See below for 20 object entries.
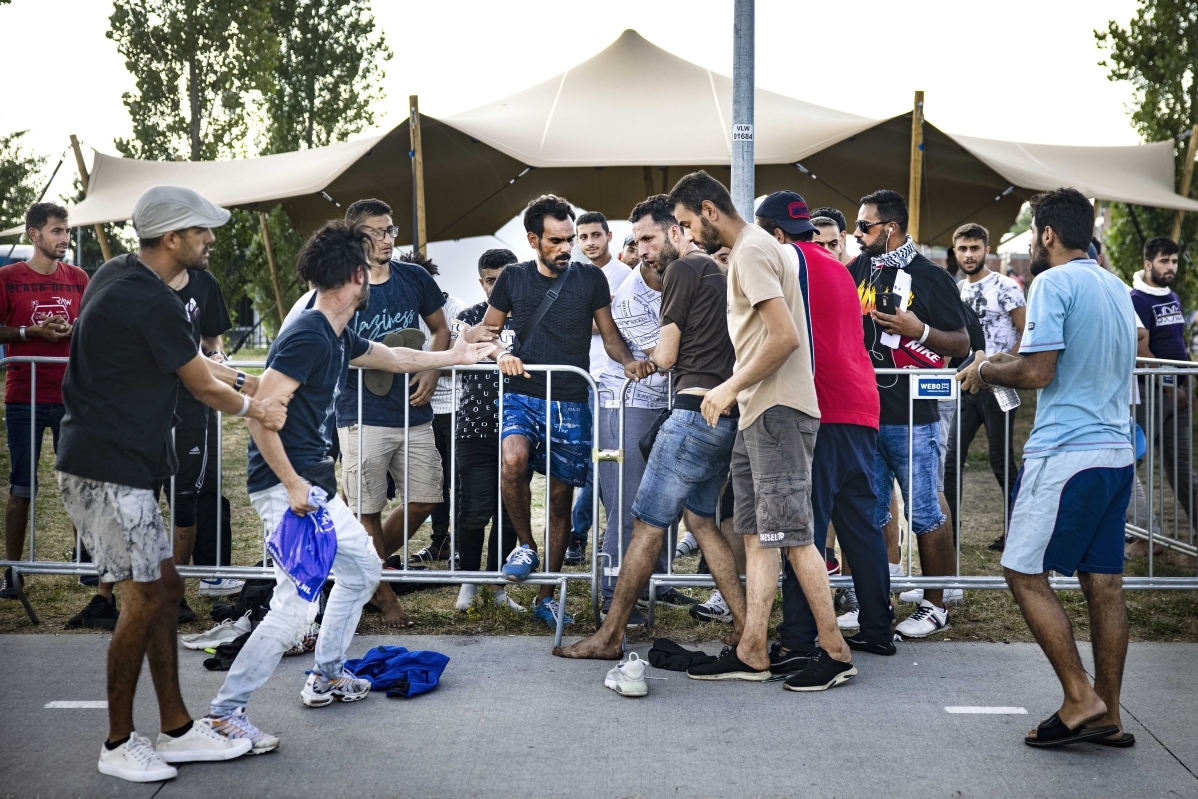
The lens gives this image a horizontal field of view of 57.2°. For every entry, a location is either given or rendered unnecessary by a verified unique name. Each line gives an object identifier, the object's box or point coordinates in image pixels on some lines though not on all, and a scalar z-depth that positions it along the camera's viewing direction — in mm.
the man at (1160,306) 7594
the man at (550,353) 5672
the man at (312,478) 3930
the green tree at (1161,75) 17812
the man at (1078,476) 4023
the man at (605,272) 6277
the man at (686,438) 4934
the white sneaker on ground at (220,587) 6219
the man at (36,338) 6039
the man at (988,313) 7316
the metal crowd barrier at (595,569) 5516
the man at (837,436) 4902
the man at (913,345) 5656
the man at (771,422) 4527
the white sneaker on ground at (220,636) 5191
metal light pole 6359
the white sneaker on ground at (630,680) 4586
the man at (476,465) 5988
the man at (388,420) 5750
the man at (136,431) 3674
